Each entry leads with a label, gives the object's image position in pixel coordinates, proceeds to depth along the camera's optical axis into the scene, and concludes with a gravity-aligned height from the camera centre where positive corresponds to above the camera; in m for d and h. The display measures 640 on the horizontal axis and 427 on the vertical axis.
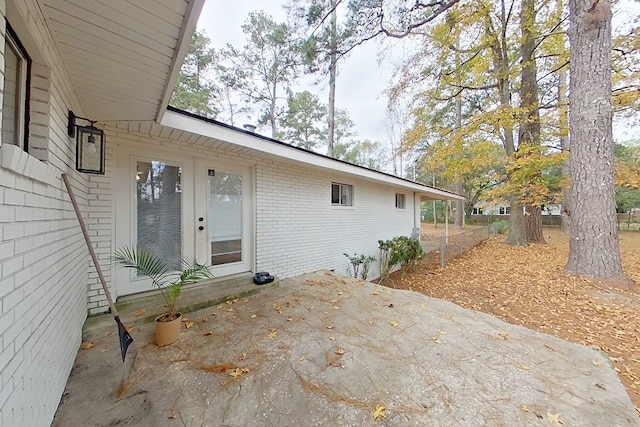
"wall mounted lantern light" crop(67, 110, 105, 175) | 2.49 +0.68
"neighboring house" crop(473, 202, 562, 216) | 30.16 +0.20
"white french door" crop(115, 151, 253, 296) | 3.29 +0.01
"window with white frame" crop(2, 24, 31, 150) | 1.40 +0.73
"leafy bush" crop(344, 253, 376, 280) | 6.72 -1.46
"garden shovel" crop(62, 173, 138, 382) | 2.00 -1.06
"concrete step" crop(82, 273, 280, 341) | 2.72 -1.19
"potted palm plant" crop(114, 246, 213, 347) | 2.49 -0.83
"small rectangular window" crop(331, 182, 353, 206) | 6.60 +0.51
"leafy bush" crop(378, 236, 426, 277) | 7.45 -1.25
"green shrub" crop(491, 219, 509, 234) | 14.32 -0.88
